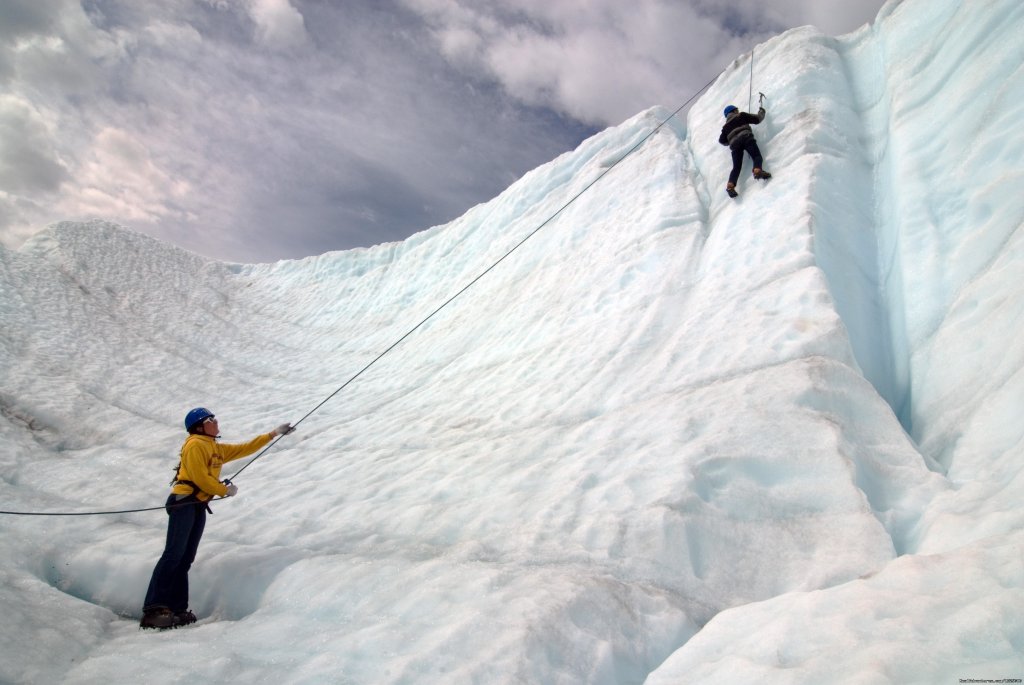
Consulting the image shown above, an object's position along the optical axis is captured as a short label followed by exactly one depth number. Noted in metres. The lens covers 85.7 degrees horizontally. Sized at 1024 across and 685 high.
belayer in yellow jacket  3.15
